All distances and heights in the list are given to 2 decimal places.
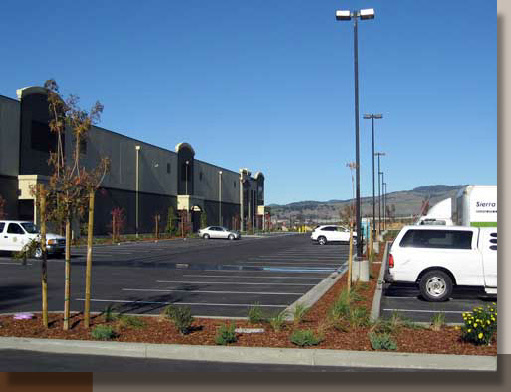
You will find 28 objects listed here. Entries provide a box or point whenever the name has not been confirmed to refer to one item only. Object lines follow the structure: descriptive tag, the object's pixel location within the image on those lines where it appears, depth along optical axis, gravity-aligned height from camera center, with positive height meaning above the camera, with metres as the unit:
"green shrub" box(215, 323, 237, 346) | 8.96 -1.62
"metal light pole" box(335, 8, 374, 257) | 18.66 +5.80
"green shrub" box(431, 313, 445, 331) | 9.88 -1.57
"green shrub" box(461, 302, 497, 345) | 8.77 -1.45
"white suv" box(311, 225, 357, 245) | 48.09 -0.60
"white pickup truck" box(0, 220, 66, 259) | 27.44 -0.45
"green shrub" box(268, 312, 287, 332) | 9.77 -1.54
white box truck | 21.91 +0.78
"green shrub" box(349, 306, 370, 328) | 9.95 -1.51
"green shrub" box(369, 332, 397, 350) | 8.60 -1.64
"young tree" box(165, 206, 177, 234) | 60.00 +0.37
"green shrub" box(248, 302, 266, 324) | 10.36 -1.53
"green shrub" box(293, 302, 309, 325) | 10.48 -1.51
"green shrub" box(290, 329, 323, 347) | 8.84 -1.63
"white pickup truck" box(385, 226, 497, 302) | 14.44 -0.78
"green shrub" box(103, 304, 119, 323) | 10.76 -1.60
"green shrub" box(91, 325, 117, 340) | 9.34 -1.64
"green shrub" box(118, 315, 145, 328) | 10.17 -1.60
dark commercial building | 41.14 +4.80
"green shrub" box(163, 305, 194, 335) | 9.48 -1.44
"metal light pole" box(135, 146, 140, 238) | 57.62 +3.21
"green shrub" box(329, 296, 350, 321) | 10.32 -1.46
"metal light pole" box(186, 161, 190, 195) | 70.44 +5.74
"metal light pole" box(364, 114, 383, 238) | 42.00 +7.58
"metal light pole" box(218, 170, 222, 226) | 82.44 +4.30
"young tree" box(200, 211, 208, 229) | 68.31 +0.70
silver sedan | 59.47 -0.65
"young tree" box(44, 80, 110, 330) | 10.07 +0.76
